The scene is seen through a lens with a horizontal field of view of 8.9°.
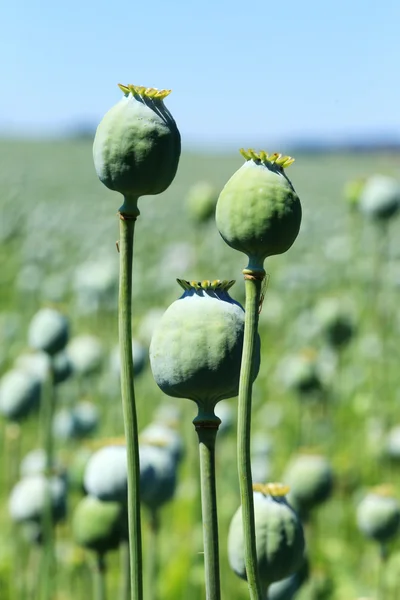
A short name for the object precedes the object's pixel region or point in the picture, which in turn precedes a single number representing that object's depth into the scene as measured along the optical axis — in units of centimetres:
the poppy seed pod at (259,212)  102
